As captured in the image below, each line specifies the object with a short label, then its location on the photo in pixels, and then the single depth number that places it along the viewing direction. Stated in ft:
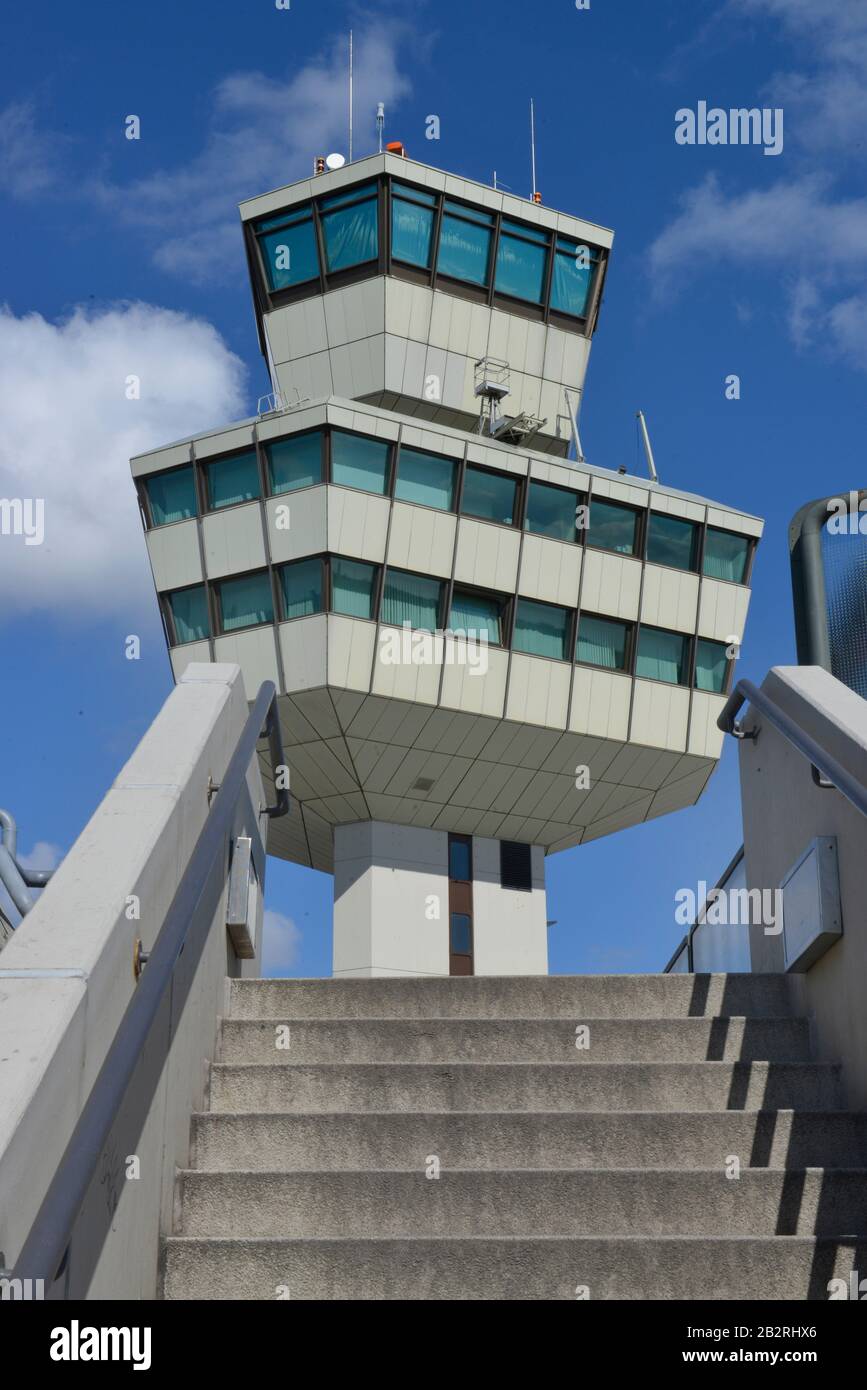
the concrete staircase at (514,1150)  16.35
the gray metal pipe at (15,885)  34.68
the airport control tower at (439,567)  98.58
